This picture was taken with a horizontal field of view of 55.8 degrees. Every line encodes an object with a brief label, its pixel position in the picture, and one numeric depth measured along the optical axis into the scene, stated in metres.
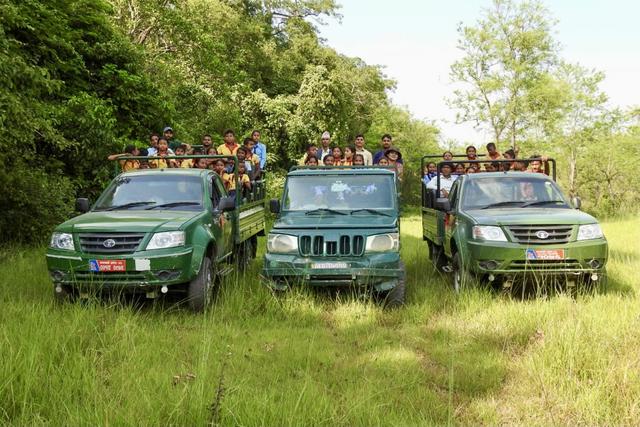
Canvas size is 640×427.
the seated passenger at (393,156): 12.30
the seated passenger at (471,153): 12.02
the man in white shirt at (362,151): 12.84
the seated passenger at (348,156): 12.69
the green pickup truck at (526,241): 7.38
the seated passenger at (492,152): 12.29
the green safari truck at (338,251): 7.29
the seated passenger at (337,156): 12.71
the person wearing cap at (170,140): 12.31
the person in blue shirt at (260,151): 13.84
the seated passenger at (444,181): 12.20
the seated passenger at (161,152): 11.30
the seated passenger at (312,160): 12.29
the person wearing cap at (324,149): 13.56
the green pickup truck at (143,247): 6.81
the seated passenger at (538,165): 10.07
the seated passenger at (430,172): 13.20
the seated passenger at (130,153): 11.04
